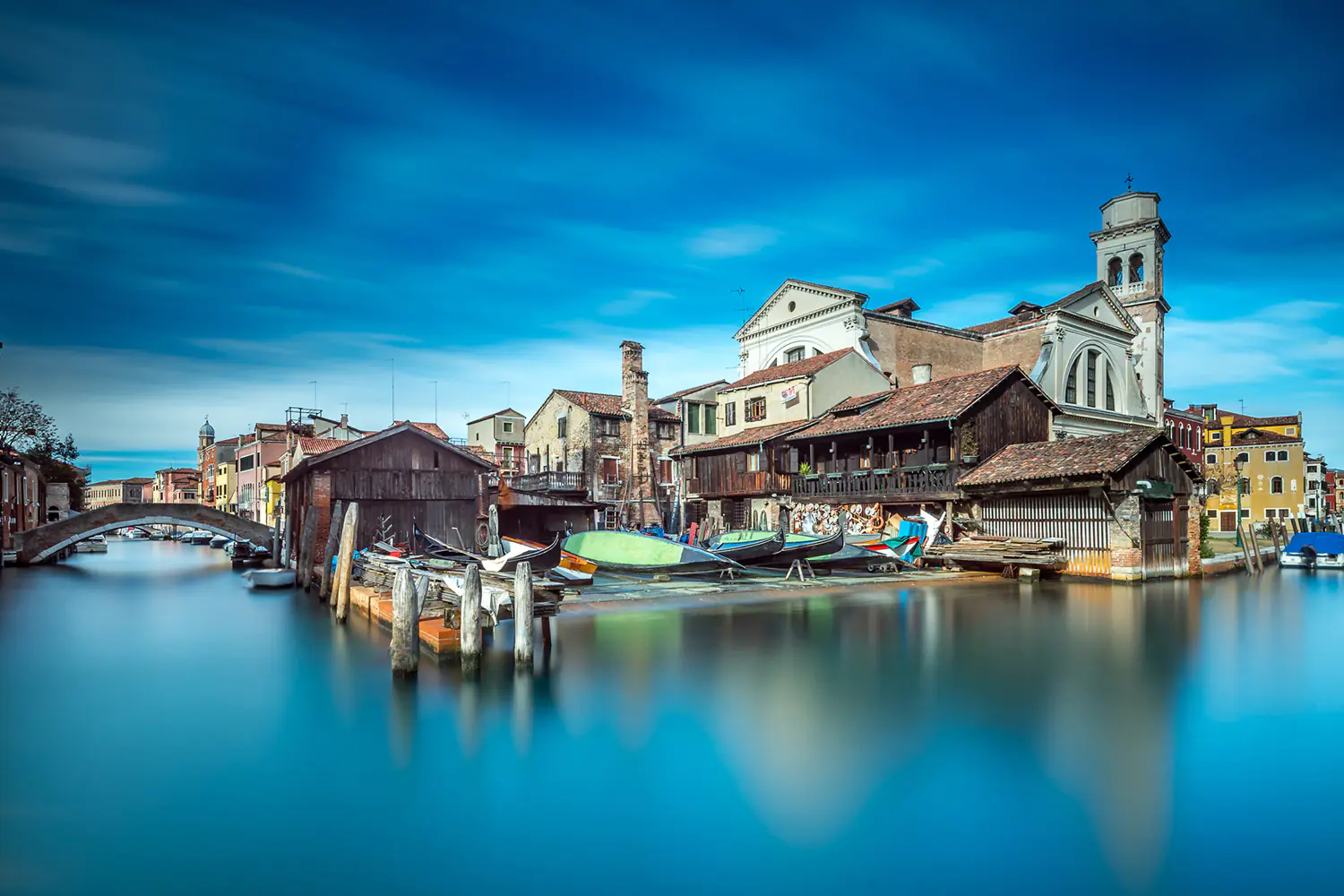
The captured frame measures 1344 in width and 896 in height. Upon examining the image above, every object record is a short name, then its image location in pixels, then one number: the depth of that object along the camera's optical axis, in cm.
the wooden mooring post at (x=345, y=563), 1673
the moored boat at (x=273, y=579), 2425
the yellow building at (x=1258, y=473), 5203
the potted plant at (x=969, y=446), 2367
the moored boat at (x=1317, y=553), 2723
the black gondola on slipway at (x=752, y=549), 2264
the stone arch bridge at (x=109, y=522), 3250
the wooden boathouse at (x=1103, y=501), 2017
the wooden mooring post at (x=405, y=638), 1076
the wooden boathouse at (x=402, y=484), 2367
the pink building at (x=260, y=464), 5672
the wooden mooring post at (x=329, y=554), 2067
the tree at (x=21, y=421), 4225
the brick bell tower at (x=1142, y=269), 3897
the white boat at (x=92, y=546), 4969
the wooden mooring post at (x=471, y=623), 1070
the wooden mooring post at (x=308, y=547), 2349
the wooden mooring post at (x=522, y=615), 1103
